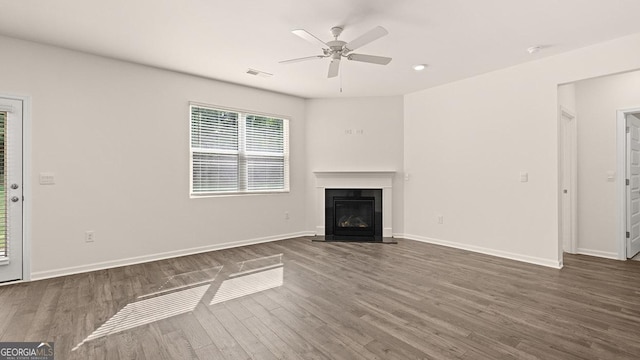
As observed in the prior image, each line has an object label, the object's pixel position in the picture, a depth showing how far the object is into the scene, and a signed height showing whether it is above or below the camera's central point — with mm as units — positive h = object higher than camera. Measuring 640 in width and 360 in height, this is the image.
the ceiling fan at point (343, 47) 2617 +1304
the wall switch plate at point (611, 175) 4158 +88
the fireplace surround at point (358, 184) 5520 -47
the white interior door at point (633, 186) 4117 -60
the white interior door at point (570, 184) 4422 -35
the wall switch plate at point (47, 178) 3342 +31
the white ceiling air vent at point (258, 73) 4230 +1582
